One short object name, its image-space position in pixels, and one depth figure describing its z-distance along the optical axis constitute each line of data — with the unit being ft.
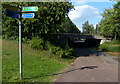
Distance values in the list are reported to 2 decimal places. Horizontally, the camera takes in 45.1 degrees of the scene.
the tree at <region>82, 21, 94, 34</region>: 261.89
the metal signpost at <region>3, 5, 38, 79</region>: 17.37
